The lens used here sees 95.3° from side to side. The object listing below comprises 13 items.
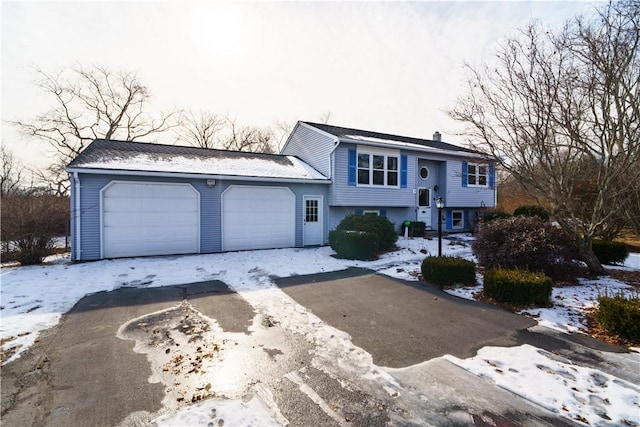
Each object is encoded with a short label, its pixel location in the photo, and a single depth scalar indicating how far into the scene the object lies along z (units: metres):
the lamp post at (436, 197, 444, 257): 8.52
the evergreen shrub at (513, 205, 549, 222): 14.64
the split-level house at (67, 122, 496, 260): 9.31
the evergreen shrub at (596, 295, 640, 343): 4.17
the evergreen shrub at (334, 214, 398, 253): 10.72
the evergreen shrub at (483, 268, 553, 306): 5.57
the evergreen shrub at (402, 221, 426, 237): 14.70
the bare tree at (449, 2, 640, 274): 6.57
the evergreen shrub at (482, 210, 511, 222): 14.87
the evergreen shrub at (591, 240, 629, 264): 9.10
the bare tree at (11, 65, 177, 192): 22.33
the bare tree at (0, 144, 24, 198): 22.78
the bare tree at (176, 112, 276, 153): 30.34
